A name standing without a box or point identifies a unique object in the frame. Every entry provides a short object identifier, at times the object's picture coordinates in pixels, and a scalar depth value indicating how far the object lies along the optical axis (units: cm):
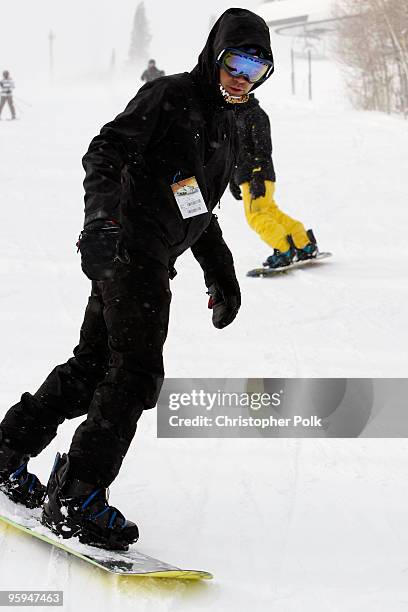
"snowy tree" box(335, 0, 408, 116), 2773
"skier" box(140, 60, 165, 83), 2612
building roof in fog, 5716
